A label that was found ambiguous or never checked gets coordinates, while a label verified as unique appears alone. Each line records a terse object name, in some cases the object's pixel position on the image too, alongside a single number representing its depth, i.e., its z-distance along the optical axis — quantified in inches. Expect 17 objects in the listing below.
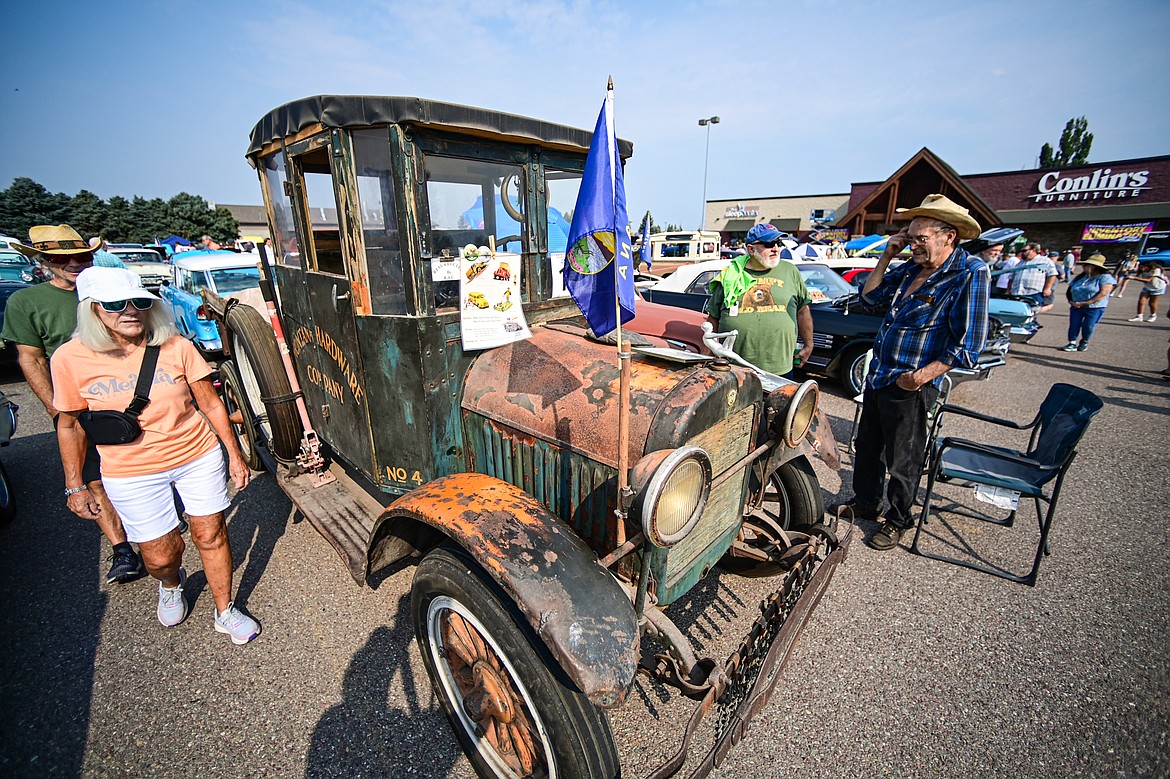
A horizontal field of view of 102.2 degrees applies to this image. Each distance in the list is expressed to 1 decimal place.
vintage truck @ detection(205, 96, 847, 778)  59.7
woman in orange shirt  79.9
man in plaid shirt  112.1
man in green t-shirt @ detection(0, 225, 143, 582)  112.6
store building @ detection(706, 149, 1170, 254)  846.5
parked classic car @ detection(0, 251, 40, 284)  305.6
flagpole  55.0
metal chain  63.9
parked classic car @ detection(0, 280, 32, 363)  253.6
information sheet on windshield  83.7
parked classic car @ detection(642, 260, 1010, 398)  246.5
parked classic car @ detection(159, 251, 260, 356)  293.4
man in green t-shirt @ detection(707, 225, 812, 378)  152.4
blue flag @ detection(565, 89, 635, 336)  60.7
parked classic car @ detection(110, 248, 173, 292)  363.9
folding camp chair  110.1
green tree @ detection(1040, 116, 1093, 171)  1481.3
